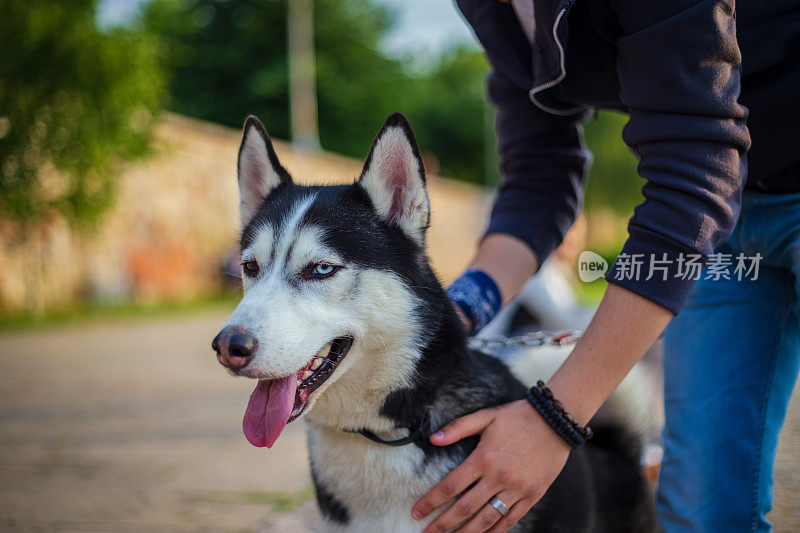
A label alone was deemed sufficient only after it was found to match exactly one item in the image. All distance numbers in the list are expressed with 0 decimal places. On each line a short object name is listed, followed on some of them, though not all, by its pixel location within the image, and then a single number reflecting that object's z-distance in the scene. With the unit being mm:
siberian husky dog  1705
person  1484
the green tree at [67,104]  9414
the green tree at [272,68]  29781
